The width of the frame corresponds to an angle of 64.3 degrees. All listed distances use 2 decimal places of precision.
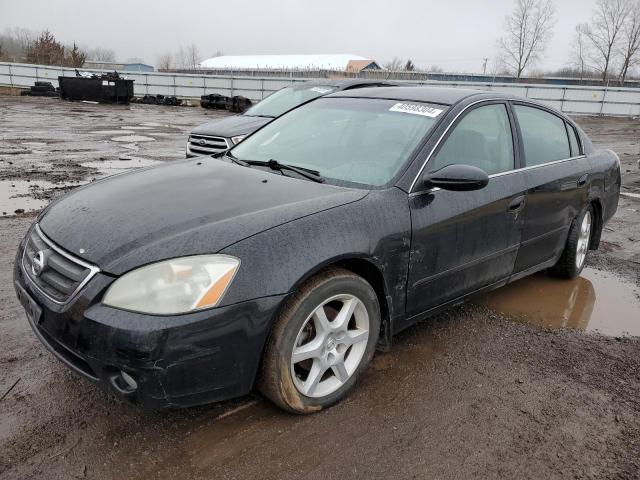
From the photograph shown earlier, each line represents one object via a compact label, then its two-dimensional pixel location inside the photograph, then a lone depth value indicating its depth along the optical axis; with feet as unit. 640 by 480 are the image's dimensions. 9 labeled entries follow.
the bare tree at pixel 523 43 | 152.87
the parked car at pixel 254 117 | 25.61
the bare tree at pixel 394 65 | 267.18
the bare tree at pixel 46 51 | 165.37
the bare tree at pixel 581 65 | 172.65
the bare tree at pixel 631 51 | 156.56
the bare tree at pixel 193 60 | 380.58
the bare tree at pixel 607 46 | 160.86
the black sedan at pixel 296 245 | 6.84
